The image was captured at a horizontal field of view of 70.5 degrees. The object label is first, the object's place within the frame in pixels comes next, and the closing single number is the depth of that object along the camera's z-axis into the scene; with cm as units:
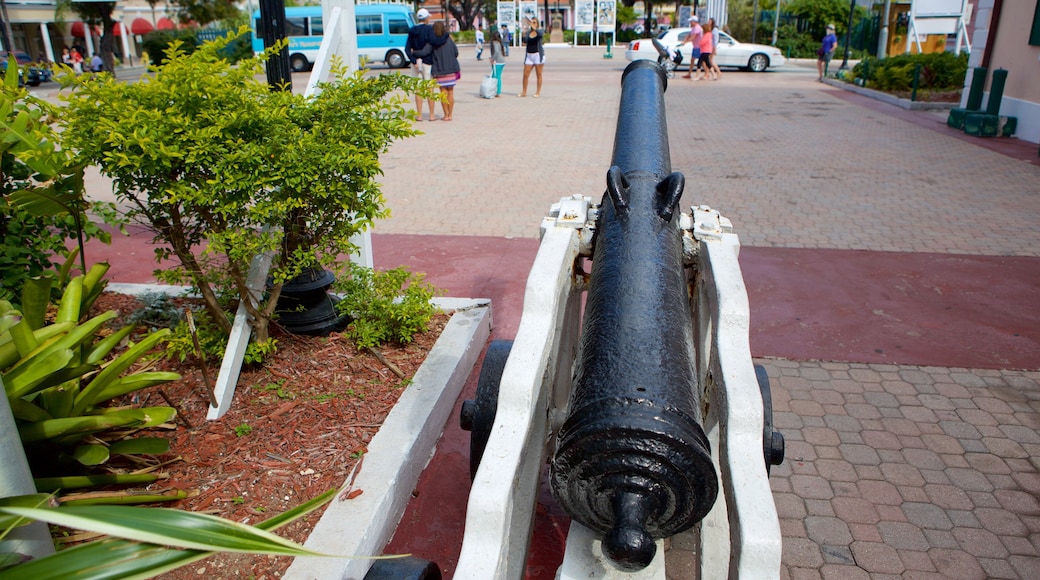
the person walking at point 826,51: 2280
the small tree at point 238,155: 290
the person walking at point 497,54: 1884
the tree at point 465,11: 5769
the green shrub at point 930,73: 1777
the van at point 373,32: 2797
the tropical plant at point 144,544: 111
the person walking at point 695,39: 2245
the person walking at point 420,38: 1309
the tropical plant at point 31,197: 299
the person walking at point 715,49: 2347
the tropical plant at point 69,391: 246
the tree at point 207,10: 4081
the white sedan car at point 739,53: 2602
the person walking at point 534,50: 1672
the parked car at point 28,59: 2808
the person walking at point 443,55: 1305
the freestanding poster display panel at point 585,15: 4034
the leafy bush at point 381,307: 395
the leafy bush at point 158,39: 3369
